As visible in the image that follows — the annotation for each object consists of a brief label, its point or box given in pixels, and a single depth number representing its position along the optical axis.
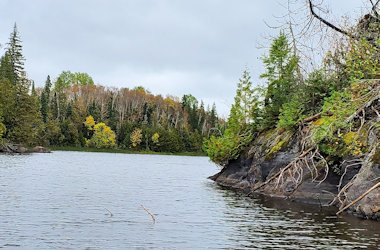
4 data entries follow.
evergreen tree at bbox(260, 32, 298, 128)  36.75
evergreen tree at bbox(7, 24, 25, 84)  97.05
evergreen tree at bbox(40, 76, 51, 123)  117.69
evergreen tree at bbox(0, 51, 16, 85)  86.62
